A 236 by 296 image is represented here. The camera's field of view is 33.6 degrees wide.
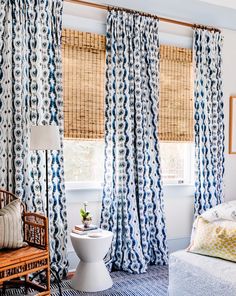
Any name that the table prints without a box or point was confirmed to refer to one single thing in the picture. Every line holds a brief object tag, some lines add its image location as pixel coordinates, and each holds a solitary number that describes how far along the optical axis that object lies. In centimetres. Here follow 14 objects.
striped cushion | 306
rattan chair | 289
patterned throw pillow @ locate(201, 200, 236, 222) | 348
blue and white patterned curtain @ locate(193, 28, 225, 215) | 473
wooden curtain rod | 405
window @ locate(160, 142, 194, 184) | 477
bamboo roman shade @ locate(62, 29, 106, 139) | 402
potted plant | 370
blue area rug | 349
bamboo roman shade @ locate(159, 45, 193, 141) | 459
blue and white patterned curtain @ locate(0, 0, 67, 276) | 363
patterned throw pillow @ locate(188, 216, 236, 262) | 307
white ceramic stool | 348
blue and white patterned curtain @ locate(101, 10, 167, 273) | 415
